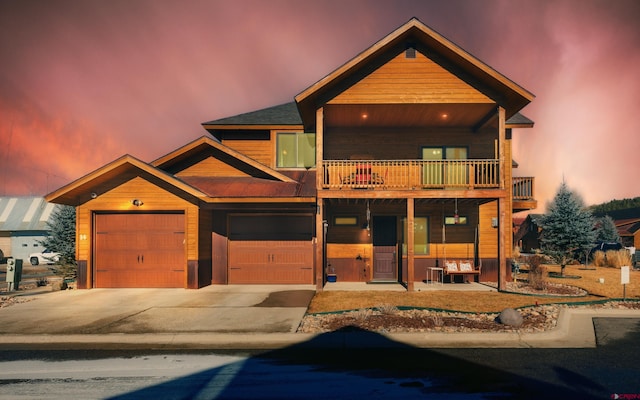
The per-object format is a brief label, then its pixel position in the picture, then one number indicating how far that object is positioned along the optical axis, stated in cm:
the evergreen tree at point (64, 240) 1703
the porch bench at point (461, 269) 1472
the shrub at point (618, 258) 2250
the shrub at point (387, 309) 980
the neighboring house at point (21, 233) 3528
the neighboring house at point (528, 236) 4550
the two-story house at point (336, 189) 1371
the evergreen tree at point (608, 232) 3806
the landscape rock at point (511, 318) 840
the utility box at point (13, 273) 1431
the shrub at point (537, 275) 1377
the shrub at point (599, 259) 2394
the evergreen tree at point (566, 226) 2169
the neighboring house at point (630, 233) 4191
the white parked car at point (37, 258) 2881
